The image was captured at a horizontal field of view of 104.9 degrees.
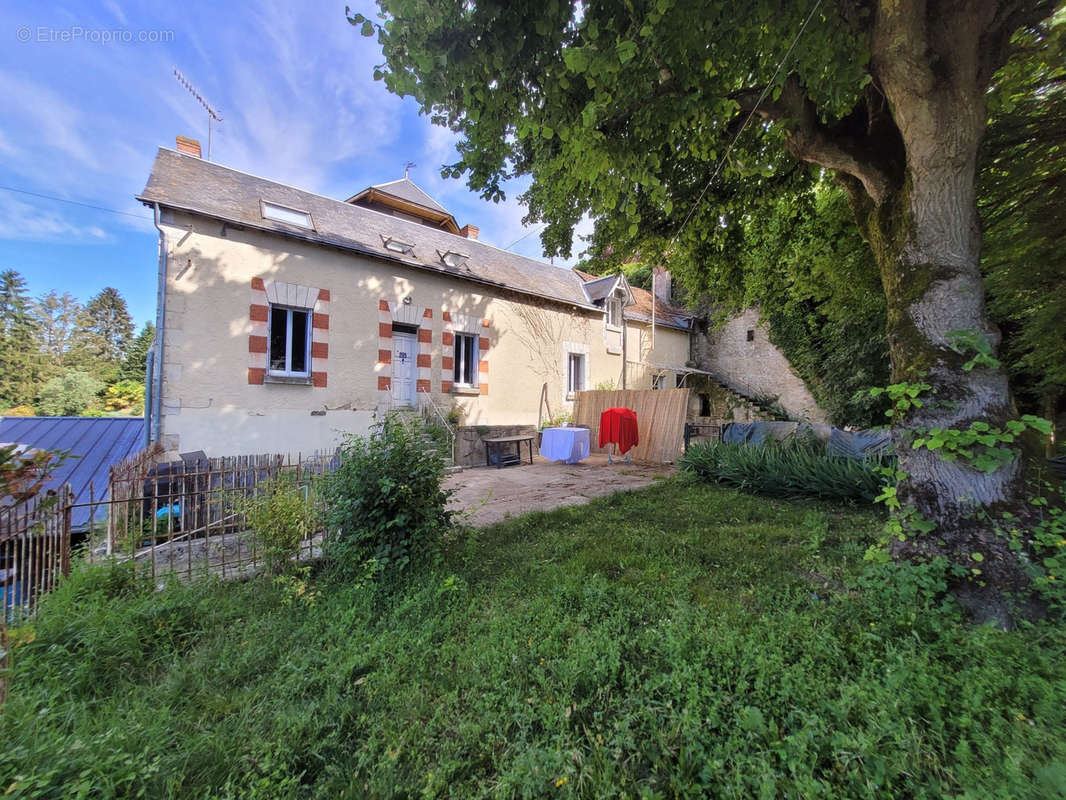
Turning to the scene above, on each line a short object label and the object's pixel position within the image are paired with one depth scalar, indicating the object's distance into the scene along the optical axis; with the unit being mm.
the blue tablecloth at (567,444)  9641
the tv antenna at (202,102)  8688
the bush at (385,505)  3355
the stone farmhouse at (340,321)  7113
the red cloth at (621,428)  9703
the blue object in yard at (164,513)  4559
